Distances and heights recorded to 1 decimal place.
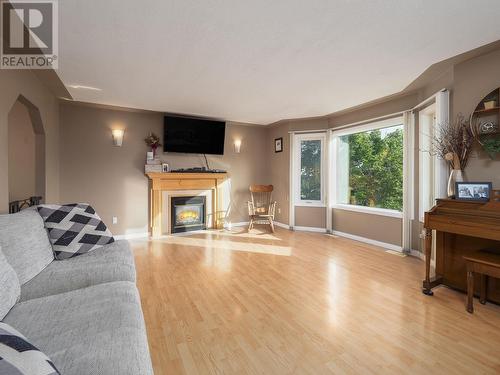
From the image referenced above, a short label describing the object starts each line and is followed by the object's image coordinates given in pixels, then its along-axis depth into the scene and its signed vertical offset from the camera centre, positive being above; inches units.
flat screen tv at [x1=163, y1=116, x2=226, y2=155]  183.6 +39.1
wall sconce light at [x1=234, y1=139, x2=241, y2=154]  216.8 +35.6
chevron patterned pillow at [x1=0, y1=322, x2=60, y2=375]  21.5 -16.4
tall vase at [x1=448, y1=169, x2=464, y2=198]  96.3 +2.5
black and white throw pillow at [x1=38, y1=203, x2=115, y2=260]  73.1 -14.5
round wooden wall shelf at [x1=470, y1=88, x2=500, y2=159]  88.4 +23.9
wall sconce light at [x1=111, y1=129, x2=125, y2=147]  168.1 +33.7
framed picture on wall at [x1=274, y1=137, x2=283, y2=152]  217.0 +36.8
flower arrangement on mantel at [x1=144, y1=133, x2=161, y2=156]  177.9 +32.1
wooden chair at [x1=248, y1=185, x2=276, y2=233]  199.2 -17.9
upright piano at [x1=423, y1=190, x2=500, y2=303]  79.9 -19.1
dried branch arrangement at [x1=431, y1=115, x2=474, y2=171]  95.7 +17.0
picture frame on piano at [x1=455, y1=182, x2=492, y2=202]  87.1 -2.1
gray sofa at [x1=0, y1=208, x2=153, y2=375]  33.1 -23.4
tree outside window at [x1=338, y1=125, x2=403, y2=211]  155.0 +11.8
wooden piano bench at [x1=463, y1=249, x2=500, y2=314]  75.6 -26.4
